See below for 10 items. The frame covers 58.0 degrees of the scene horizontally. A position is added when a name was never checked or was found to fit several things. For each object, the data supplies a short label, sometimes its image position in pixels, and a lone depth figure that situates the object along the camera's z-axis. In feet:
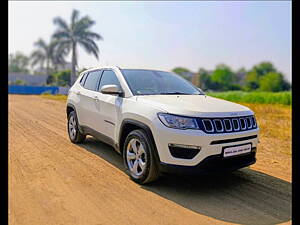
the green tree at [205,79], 292.94
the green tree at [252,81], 271.90
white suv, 11.40
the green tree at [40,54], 151.02
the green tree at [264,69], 292.32
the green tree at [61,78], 144.16
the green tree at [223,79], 293.94
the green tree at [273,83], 245.65
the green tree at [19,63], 237.45
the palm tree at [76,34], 114.01
